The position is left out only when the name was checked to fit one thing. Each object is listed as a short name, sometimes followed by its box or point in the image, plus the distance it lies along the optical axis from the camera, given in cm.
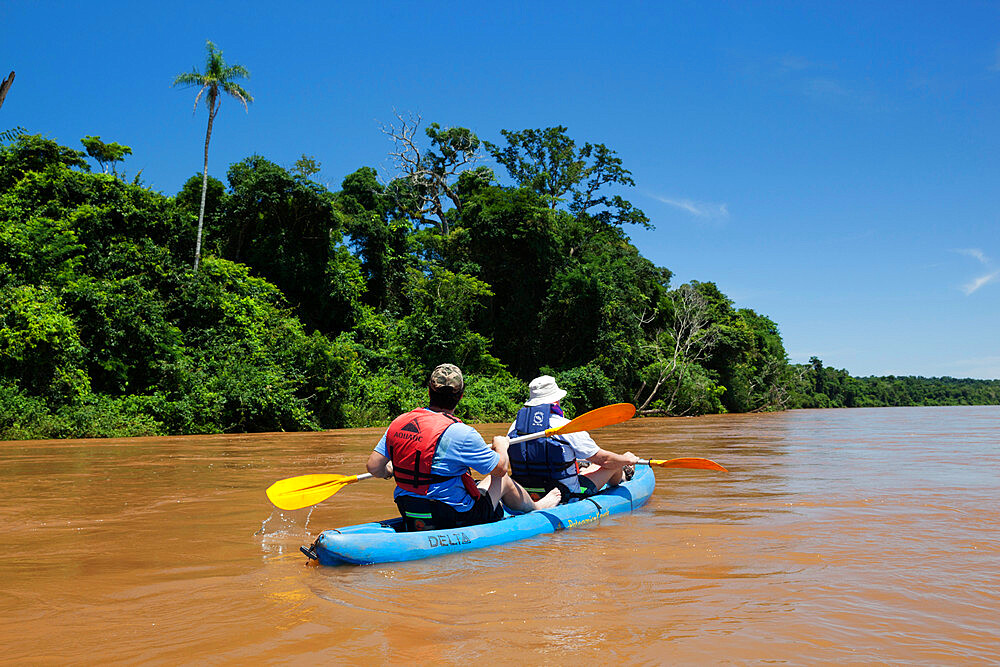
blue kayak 348
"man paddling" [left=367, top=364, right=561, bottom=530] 356
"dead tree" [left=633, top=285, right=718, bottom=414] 2684
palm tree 2000
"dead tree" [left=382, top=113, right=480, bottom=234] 2958
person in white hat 484
